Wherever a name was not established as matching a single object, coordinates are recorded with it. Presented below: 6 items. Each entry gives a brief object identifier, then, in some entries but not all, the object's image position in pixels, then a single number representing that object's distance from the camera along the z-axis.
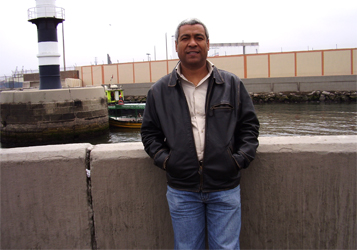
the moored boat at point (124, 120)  26.33
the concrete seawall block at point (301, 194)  2.70
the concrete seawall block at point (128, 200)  2.75
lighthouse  22.17
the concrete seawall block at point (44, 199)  2.69
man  2.23
